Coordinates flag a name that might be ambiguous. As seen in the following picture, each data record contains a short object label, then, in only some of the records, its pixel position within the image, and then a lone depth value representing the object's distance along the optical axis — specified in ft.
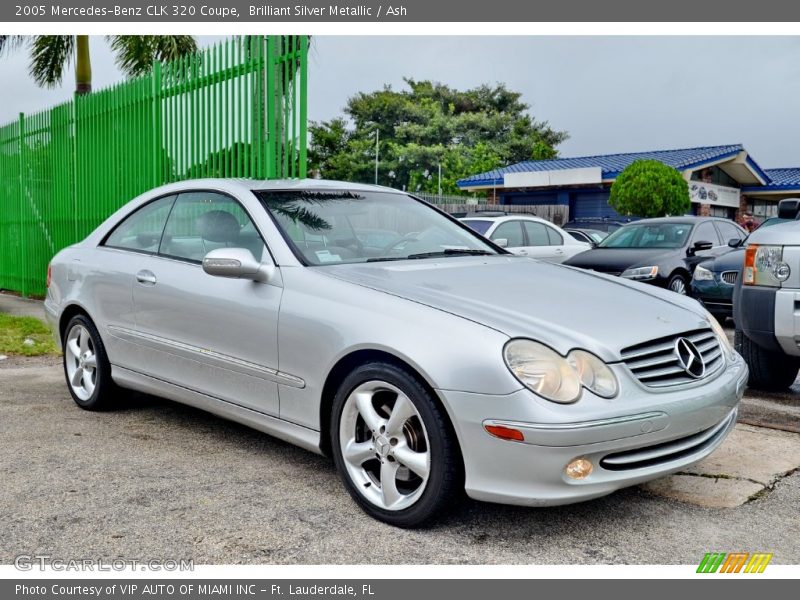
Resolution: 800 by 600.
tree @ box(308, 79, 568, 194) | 144.05
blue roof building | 95.50
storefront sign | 94.12
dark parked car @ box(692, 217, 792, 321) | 30.22
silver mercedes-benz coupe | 9.87
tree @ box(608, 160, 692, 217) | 81.87
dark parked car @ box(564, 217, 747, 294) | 34.83
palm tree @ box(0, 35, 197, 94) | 50.21
